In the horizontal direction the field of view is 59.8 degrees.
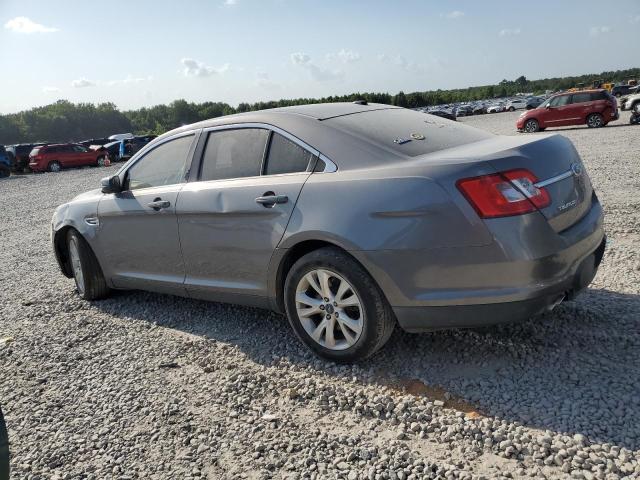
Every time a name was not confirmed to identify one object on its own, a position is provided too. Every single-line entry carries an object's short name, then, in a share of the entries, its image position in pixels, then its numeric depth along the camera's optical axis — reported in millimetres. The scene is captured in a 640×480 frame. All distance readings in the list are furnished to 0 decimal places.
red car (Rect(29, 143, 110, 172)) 30281
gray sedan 2932
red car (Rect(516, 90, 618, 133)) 22609
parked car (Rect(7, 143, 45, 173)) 31047
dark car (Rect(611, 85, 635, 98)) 59194
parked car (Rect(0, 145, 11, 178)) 29031
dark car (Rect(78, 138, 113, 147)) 39156
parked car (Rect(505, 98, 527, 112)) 61531
